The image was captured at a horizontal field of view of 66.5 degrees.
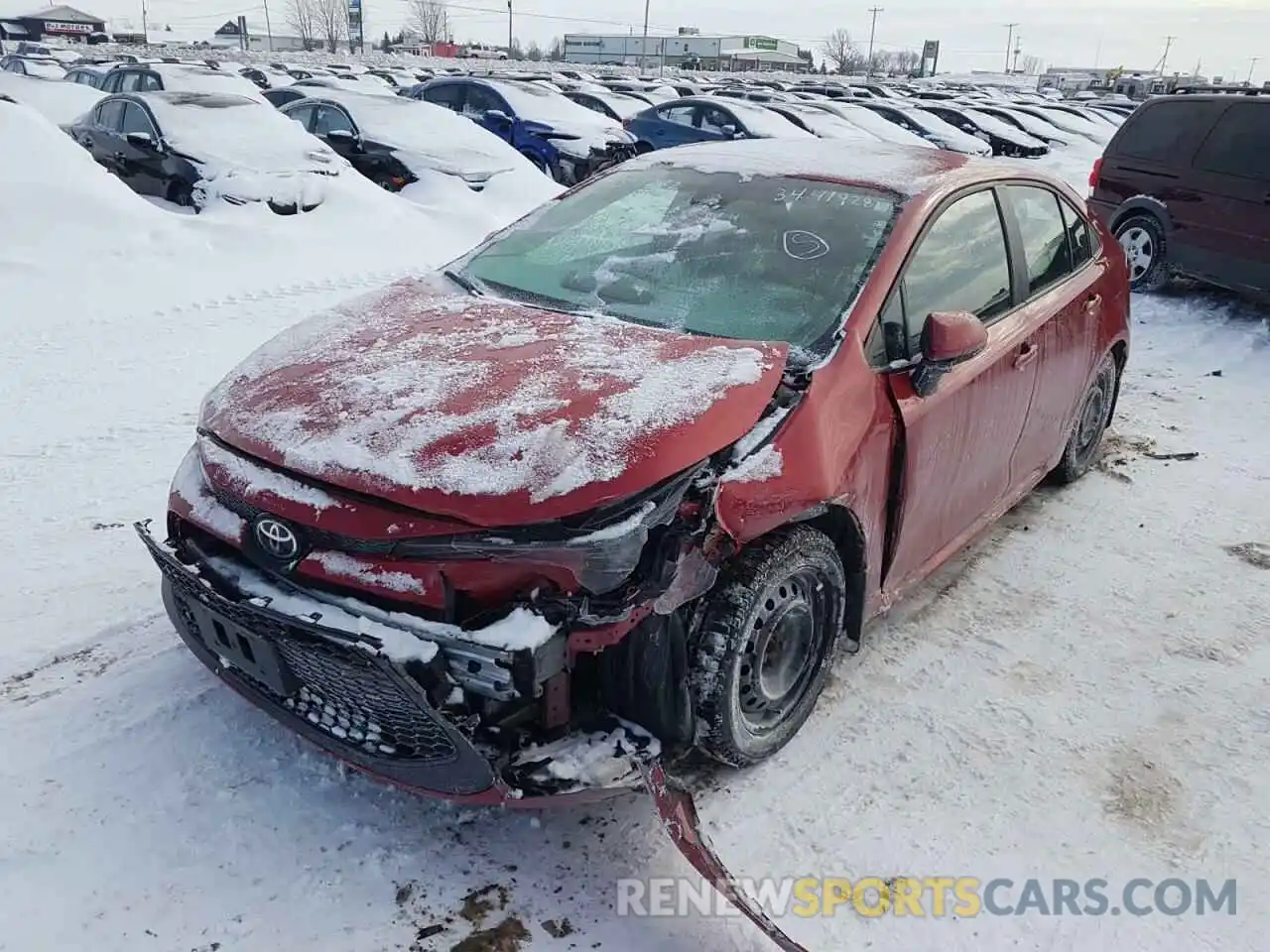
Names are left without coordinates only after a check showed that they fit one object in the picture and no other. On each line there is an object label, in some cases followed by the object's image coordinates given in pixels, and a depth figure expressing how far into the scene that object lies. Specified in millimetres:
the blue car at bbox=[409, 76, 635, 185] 13797
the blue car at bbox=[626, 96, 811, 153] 15805
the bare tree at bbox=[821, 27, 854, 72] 110300
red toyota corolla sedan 2236
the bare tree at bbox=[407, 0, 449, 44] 93750
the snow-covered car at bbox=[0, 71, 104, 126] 13844
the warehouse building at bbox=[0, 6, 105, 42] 66062
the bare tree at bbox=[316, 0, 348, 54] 87062
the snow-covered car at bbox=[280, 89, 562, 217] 11180
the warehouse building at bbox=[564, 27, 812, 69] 90738
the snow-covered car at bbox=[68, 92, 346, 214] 9242
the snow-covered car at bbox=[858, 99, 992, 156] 20231
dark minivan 7871
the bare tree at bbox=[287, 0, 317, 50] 90125
